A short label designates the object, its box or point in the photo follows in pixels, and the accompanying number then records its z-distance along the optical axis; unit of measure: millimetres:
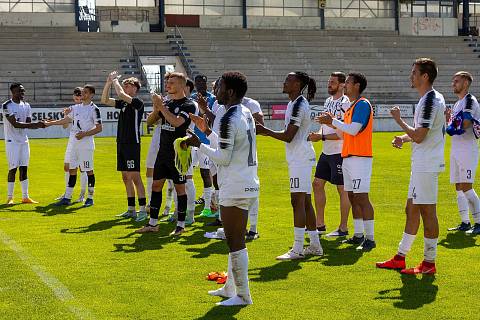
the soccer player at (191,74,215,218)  13992
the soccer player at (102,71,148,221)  13406
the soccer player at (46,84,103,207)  15391
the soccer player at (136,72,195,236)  11773
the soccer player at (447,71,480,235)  12062
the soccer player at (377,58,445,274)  8914
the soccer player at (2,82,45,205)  15913
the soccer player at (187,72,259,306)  7750
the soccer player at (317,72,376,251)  10414
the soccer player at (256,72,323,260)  10016
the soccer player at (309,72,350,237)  11695
